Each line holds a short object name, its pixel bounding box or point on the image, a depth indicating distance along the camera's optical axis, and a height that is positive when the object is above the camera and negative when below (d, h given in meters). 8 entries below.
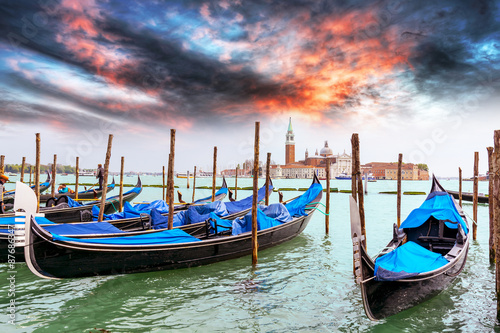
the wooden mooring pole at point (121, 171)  10.14 +0.00
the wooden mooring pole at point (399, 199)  8.09 -0.61
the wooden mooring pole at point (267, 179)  10.17 -0.20
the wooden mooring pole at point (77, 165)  12.66 +0.22
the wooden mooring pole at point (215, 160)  12.85 +0.50
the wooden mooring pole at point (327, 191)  8.55 -0.47
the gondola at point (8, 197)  12.18 -1.06
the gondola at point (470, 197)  17.02 -1.17
